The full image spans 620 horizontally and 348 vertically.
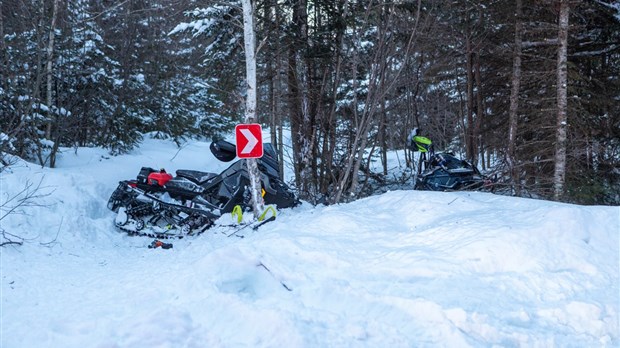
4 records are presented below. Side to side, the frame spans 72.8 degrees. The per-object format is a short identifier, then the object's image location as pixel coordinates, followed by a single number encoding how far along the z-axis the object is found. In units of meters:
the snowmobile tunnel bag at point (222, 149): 7.39
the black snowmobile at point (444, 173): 8.82
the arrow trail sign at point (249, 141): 6.26
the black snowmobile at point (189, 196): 6.64
